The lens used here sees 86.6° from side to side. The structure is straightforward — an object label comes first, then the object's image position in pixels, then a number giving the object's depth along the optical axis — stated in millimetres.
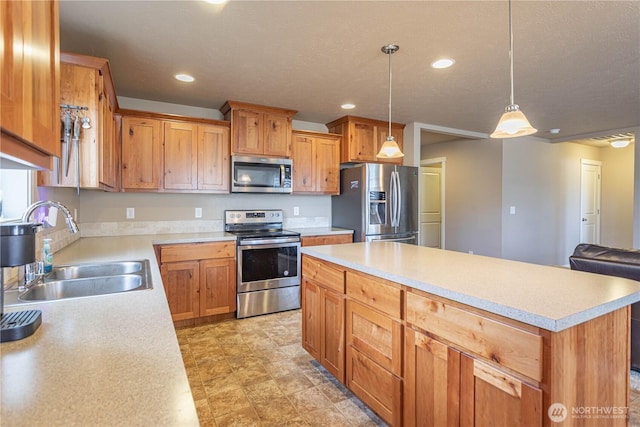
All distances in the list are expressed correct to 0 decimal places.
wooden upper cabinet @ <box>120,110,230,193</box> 3322
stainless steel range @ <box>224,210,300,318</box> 3479
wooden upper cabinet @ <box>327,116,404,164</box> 4266
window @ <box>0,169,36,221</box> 1789
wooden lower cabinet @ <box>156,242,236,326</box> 3184
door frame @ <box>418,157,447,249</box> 6188
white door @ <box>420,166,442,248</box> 6527
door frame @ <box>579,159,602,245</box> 6875
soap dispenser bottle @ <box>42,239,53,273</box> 1723
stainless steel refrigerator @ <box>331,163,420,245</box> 4039
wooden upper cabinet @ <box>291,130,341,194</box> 4121
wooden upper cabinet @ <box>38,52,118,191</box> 2012
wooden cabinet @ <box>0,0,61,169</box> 672
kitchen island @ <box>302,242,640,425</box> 1071
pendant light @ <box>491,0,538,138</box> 1723
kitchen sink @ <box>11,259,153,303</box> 1557
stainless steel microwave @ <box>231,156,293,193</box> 3699
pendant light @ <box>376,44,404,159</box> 2600
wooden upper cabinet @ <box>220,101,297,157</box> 3660
